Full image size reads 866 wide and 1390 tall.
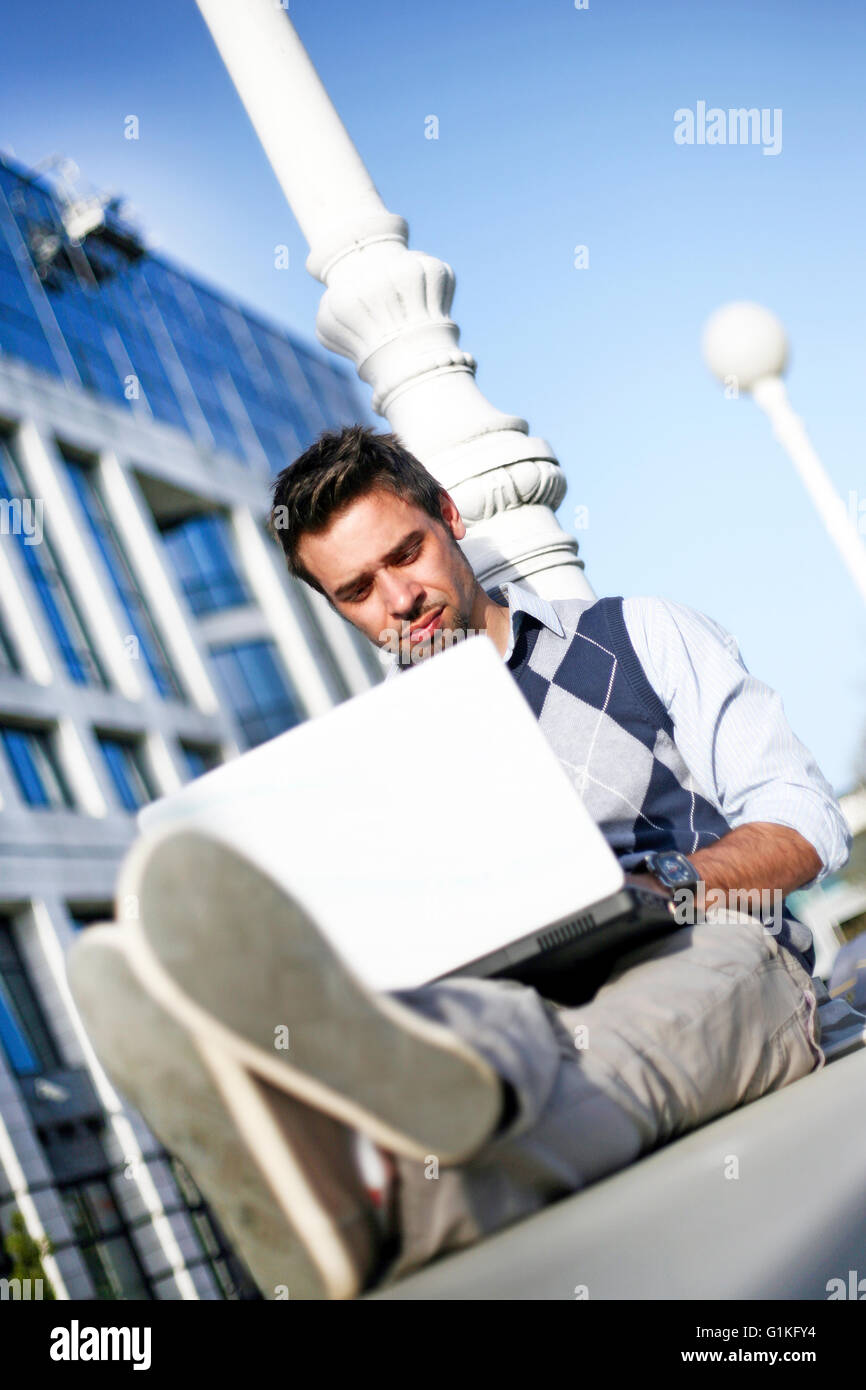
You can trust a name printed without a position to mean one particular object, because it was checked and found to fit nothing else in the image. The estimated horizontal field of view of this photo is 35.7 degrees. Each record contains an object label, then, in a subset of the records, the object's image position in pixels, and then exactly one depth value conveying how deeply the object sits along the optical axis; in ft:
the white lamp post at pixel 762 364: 24.31
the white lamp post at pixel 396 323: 12.81
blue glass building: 61.57
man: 3.88
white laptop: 5.64
